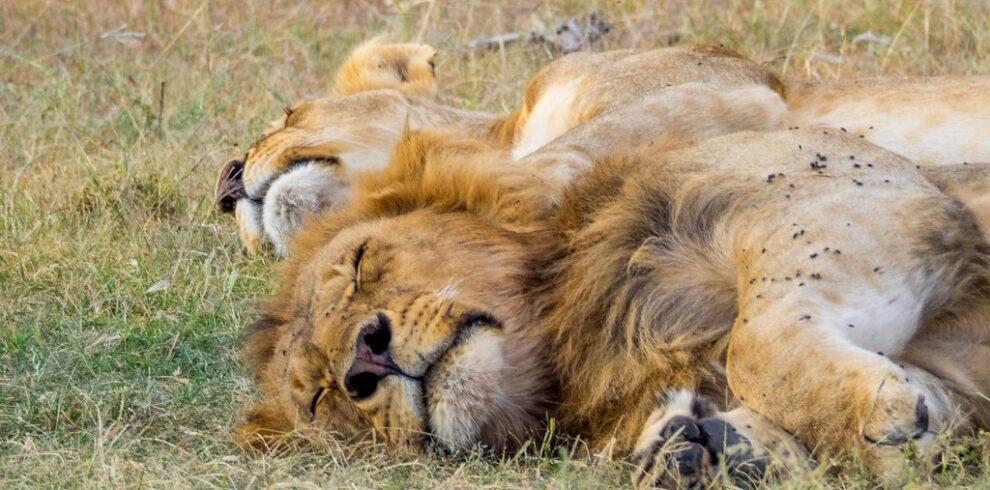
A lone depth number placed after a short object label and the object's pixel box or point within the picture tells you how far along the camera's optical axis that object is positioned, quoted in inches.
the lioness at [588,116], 337.1
